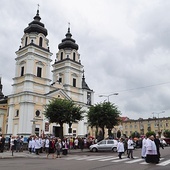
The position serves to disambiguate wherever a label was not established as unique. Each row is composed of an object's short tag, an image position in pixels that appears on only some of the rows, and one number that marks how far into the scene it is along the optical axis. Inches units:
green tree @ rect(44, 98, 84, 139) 1323.8
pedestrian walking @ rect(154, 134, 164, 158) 620.4
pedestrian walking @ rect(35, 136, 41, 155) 864.8
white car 1037.8
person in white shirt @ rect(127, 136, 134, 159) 709.3
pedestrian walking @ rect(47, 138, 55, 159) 858.8
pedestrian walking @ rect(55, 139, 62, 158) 770.4
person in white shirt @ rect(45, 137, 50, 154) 877.2
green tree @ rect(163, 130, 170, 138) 2896.2
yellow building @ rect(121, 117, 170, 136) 3720.5
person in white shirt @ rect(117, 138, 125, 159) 702.5
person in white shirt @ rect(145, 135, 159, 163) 546.1
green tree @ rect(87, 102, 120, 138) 1475.1
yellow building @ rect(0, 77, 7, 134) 1988.2
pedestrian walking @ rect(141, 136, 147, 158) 580.7
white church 1776.6
